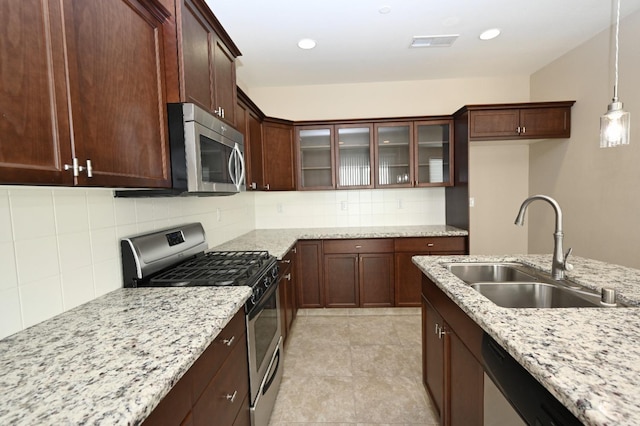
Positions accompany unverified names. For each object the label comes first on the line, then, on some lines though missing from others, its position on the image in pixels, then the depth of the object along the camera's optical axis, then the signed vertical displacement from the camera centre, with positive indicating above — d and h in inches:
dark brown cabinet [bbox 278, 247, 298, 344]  88.8 -31.9
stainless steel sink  47.9 -18.3
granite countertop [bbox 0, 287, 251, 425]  23.6 -16.5
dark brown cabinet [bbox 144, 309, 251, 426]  30.9 -24.7
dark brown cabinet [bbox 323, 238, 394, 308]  124.4 -33.4
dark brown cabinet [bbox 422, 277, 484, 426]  43.6 -30.6
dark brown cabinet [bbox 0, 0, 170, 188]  27.9 +13.8
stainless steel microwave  52.6 +9.7
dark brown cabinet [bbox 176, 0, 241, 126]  53.5 +30.9
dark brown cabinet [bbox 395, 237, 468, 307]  121.0 -25.5
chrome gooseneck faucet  51.3 -11.2
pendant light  55.0 +12.1
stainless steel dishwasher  27.1 -22.3
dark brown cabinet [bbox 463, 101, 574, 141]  113.7 +27.4
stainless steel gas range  56.4 -15.4
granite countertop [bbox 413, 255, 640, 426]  22.4 -16.4
